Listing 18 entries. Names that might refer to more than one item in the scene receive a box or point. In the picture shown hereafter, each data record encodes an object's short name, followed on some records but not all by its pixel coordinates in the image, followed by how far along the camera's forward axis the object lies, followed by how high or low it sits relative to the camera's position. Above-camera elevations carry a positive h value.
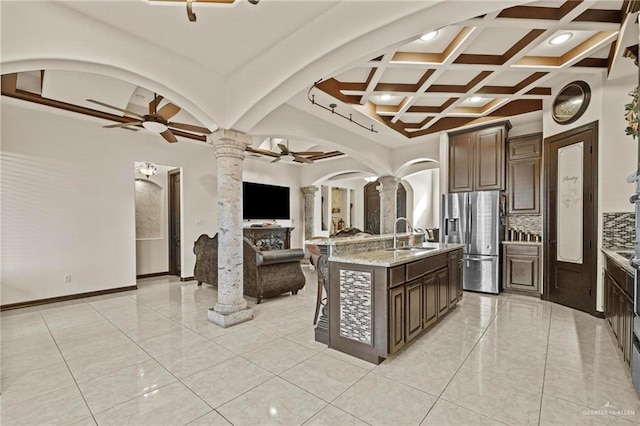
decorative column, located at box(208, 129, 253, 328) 3.58 -0.24
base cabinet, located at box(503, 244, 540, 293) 4.61 -0.93
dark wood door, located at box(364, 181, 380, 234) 12.80 +0.08
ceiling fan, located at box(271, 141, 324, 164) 5.96 +1.14
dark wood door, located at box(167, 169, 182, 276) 6.71 -0.25
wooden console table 7.57 -0.71
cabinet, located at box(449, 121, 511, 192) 4.90 +0.89
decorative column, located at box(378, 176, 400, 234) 6.98 +0.24
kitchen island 2.51 -0.84
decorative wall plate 3.86 +1.48
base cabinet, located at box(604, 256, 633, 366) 2.33 -0.86
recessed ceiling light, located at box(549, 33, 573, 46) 2.94 +1.76
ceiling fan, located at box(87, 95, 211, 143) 3.85 +1.20
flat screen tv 7.79 +0.24
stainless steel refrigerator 4.79 -0.42
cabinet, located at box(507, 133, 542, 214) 4.73 +0.58
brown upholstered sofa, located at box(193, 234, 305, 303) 4.47 -0.98
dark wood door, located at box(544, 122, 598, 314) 3.77 -0.11
